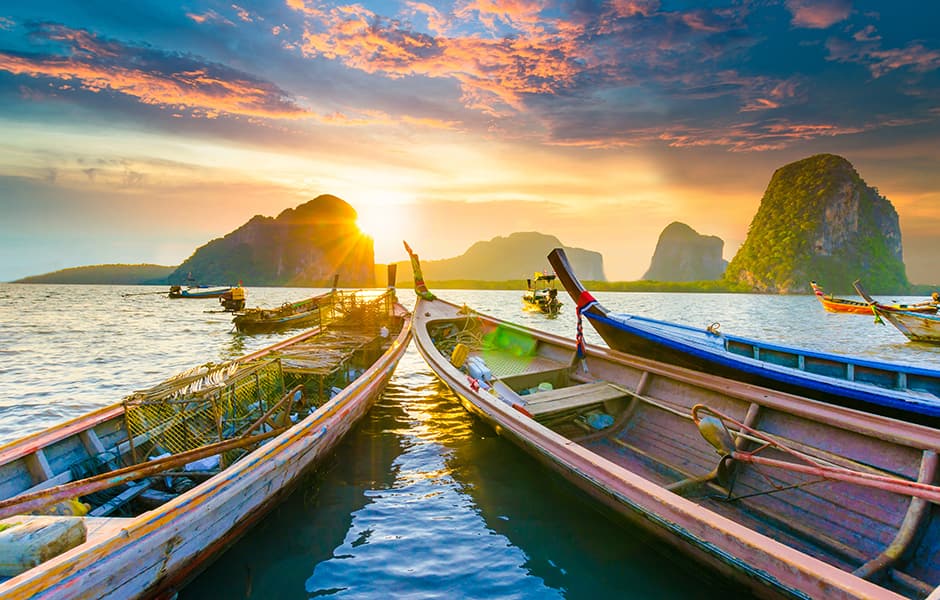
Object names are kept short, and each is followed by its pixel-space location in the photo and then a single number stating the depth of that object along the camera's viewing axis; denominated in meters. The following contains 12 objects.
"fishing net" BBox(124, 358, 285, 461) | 5.04
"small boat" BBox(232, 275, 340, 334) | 26.38
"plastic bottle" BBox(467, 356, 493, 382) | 7.84
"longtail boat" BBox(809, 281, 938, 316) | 23.02
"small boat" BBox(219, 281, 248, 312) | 34.00
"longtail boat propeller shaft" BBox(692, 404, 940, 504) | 2.80
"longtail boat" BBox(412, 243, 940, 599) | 3.09
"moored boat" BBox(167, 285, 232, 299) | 68.05
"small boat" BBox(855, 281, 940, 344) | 21.69
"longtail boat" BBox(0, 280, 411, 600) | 2.67
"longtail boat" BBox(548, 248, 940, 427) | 5.26
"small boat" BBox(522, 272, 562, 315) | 40.73
